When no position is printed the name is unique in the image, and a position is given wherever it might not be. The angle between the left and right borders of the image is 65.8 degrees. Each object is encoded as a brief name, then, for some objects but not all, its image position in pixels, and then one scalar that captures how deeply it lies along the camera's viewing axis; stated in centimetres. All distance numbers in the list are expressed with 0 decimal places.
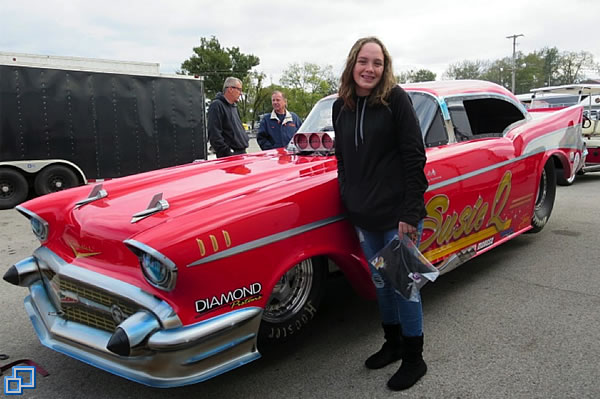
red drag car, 205
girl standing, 231
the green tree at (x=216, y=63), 4175
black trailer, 862
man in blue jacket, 613
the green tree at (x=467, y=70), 7506
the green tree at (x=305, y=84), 5409
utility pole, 5775
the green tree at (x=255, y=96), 5319
